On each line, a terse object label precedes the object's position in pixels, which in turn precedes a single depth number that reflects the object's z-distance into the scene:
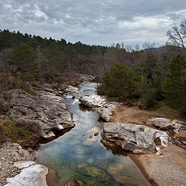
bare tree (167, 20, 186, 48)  27.09
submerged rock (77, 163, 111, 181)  12.66
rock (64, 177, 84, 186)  11.46
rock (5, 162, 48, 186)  11.17
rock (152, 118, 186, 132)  19.02
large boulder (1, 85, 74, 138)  20.00
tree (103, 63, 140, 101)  31.20
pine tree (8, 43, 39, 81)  37.28
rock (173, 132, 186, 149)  16.66
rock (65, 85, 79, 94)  48.81
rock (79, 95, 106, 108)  32.78
